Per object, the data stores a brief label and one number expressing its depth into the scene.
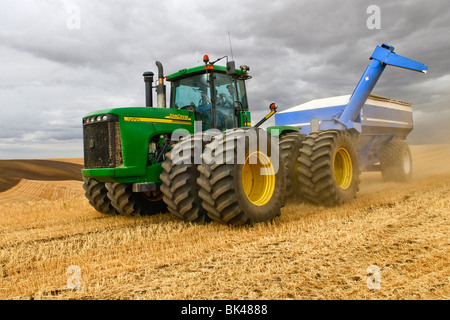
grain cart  6.81
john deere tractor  5.09
